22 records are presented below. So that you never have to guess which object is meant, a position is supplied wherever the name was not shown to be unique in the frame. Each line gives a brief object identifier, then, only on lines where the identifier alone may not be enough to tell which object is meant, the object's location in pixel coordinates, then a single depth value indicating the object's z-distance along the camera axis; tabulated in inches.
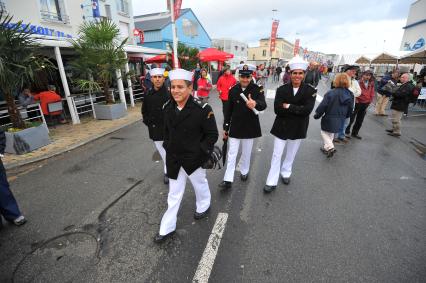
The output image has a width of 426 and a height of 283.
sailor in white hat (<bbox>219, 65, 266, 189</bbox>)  142.1
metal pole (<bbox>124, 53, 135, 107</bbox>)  444.0
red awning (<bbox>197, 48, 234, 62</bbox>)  610.5
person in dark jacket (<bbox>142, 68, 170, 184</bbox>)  146.3
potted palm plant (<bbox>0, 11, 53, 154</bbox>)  208.2
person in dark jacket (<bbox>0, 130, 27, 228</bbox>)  119.1
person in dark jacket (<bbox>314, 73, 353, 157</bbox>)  210.1
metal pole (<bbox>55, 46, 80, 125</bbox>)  317.1
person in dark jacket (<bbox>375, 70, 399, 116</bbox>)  368.2
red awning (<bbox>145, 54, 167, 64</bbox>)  536.1
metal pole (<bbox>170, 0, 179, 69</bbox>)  388.2
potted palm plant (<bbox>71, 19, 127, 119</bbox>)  341.1
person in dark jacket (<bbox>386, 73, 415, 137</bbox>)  266.2
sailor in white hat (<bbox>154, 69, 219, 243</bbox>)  101.3
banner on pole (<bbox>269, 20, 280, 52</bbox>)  1330.0
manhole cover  94.8
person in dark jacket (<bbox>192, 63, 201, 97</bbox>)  479.4
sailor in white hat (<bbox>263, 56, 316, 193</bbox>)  139.7
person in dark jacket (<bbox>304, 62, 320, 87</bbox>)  397.4
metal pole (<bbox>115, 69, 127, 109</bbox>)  397.6
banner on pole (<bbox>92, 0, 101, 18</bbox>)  456.7
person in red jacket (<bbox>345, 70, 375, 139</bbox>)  267.0
